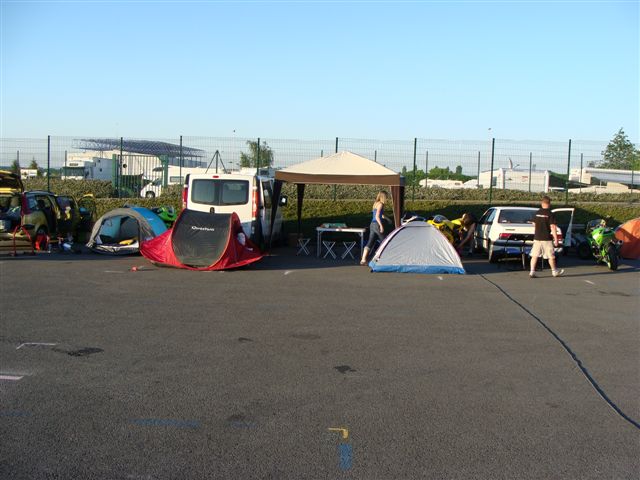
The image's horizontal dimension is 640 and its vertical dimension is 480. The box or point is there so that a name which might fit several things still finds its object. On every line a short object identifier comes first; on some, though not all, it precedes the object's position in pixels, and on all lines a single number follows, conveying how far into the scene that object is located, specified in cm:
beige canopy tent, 1653
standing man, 1387
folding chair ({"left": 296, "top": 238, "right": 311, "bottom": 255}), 1786
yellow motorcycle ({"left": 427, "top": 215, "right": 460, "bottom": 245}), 1725
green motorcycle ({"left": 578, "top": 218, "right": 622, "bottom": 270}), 1527
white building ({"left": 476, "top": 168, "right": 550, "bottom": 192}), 2916
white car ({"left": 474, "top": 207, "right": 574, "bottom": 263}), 1548
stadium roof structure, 2553
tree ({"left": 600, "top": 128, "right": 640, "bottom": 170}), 2662
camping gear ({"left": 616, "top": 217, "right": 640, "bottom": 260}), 1764
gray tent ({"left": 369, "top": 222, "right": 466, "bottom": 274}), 1416
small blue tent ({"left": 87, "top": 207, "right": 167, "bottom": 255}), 1596
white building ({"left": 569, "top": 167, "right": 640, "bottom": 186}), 3228
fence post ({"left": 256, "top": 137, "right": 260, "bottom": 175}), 2363
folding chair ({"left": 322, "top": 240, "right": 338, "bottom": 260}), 1698
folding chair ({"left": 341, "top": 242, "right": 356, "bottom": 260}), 1689
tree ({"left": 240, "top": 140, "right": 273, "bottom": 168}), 2472
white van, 1612
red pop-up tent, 1380
